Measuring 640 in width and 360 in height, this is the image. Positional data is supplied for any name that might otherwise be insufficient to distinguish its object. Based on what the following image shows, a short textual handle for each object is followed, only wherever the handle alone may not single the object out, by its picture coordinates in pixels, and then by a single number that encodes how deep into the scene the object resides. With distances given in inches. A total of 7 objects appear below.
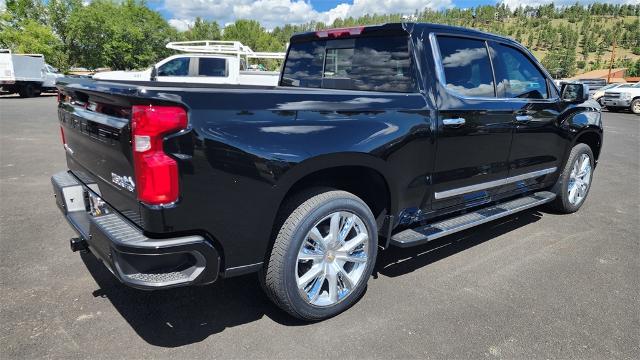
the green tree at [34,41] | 1624.0
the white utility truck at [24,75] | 839.1
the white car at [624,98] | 866.1
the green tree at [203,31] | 3690.9
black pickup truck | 87.5
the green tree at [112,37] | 1777.8
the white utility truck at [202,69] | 542.9
